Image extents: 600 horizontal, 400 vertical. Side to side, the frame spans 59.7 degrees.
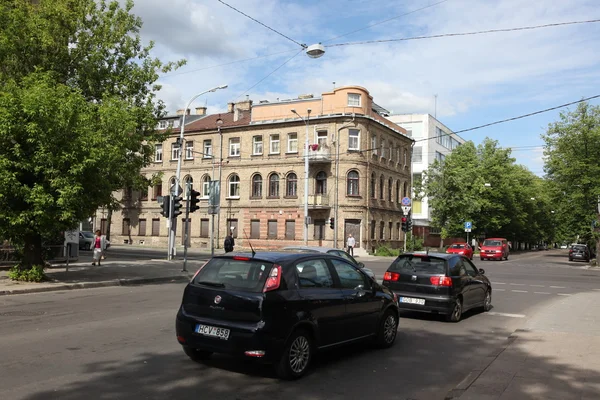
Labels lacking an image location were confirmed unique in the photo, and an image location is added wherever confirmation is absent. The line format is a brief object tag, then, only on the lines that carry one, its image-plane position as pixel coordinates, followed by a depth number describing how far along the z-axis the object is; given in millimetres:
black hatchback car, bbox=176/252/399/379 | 5930
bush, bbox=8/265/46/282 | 15398
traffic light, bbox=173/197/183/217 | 22609
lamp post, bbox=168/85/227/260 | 25525
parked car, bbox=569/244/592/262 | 46953
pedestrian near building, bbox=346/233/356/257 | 38525
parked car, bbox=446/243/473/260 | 39275
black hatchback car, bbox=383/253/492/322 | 10766
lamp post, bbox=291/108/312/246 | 39719
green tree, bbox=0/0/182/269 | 14078
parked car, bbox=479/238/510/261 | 44812
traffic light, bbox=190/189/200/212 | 21953
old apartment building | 44250
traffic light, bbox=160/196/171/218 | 22766
